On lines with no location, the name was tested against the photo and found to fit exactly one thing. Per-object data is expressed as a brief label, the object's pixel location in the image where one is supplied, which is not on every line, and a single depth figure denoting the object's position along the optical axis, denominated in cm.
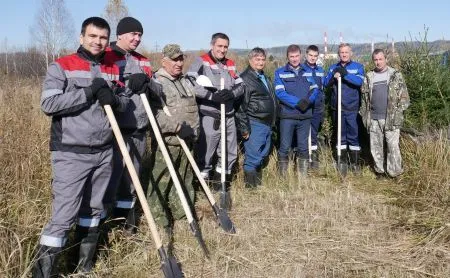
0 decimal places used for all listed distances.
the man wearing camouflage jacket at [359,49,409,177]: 668
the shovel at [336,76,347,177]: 716
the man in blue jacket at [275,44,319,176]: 671
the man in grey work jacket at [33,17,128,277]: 337
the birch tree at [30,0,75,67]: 1636
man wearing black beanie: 410
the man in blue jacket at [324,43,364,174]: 714
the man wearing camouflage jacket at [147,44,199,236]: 473
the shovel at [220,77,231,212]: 550
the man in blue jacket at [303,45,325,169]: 709
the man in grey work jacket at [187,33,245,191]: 574
